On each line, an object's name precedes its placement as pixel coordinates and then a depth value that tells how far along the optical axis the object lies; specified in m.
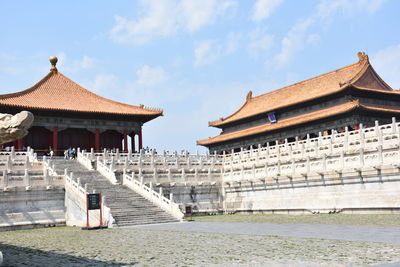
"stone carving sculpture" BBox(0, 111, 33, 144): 8.24
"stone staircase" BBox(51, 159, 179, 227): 22.73
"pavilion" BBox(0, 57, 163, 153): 42.88
